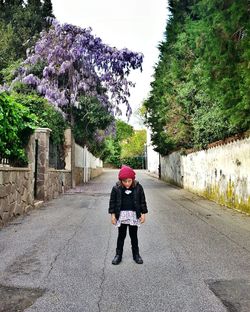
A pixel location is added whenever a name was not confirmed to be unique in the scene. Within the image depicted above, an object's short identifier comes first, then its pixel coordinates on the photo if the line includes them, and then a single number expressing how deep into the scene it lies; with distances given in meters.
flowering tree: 16.15
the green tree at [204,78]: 7.96
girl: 4.14
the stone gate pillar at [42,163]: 10.08
